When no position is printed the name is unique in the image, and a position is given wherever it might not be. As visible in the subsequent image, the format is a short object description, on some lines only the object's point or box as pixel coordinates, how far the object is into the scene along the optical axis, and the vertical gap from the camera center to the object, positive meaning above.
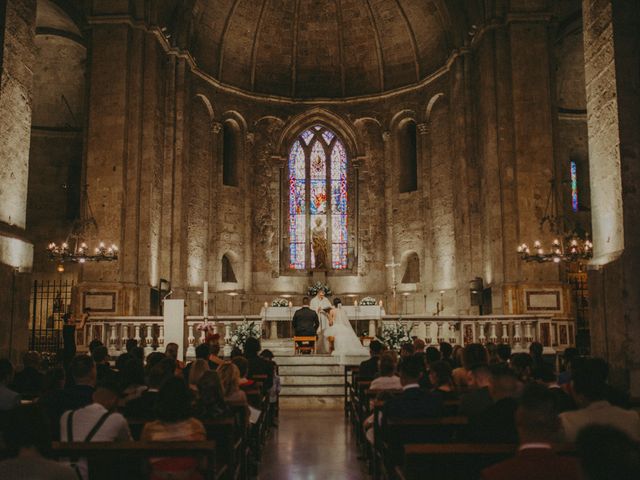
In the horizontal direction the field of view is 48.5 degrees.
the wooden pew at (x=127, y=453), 4.41 -0.77
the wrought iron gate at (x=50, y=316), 22.91 +0.46
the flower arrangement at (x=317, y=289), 26.64 +1.43
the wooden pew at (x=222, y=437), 5.79 -0.90
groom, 17.95 +0.11
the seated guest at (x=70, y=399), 5.86 -0.58
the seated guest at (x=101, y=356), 9.84 -0.38
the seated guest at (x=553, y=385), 6.38 -0.62
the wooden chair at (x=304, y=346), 17.92 -0.44
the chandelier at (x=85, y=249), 18.00 +2.11
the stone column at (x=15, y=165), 12.35 +3.06
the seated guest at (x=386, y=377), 8.55 -0.62
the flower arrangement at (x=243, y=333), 17.77 -0.13
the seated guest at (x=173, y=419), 4.92 -0.63
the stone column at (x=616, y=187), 10.10 +2.07
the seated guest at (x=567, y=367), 8.93 -0.55
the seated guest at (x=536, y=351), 10.13 -0.38
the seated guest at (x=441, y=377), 7.69 -0.55
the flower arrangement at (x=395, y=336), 17.62 -0.24
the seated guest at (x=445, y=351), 11.05 -0.39
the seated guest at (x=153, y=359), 8.88 -0.38
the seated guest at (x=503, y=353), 10.70 -0.41
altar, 21.47 +0.40
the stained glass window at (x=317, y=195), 29.20 +5.49
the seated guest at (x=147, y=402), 6.45 -0.66
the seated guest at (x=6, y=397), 7.09 -0.67
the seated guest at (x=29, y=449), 3.50 -0.60
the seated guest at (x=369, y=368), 10.74 -0.62
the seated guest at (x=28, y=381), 8.80 -0.64
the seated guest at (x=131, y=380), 6.99 -0.51
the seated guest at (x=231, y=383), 7.36 -0.57
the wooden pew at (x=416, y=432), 5.78 -0.87
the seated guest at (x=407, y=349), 11.14 -0.36
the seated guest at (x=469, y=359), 8.20 -0.38
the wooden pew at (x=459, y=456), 4.30 -0.79
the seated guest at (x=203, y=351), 9.90 -0.32
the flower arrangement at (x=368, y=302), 24.75 +0.86
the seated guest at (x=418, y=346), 11.79 -0.32
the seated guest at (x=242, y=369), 8.99 -0.52
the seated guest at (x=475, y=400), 6.23 -0.65
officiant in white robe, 19.59 +0.56
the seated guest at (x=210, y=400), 6.14 -0.61
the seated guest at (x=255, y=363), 11.16 -0.55
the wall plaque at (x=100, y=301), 19.22 +0.76
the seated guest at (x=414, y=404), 6.07 -0.67
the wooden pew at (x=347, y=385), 12.74 -1.04
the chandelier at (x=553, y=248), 17.30 +1.95
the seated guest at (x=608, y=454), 2.46 -0.45
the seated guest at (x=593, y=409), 5.00 -0.60
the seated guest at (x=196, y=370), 7.47 -0.44
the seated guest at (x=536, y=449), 3.54 -0.64
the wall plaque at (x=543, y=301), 19.42 +0.66
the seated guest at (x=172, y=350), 10.24 -0.32
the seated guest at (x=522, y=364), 8.59 -0.47
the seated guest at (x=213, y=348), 10.52 -0.31
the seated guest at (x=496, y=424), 5.10 -0.71
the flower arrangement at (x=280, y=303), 25.45 +0.88
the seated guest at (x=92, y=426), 5.11 -0.70
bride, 17.11 -0.20
